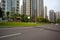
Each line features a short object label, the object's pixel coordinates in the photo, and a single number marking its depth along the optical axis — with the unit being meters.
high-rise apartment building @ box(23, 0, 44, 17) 49.79
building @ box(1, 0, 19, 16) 44.04
